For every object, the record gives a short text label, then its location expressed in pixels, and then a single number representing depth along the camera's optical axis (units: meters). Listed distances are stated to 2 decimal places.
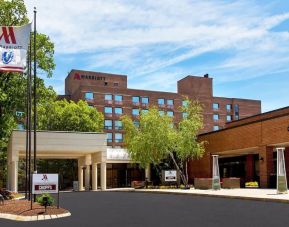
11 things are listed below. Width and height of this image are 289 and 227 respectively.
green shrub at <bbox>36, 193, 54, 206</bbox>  10.85
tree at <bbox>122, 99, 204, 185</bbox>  26.77
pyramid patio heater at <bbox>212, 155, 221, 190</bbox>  21.21
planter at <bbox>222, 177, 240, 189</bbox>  23.52
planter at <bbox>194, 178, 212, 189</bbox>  23.45
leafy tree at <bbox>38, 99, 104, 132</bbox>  40.13
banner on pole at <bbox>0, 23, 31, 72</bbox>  15.17
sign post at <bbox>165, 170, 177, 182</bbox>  26.12
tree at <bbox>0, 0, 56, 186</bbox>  21.39
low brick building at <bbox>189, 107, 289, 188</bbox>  23.33
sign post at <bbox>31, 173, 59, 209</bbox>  11.31
